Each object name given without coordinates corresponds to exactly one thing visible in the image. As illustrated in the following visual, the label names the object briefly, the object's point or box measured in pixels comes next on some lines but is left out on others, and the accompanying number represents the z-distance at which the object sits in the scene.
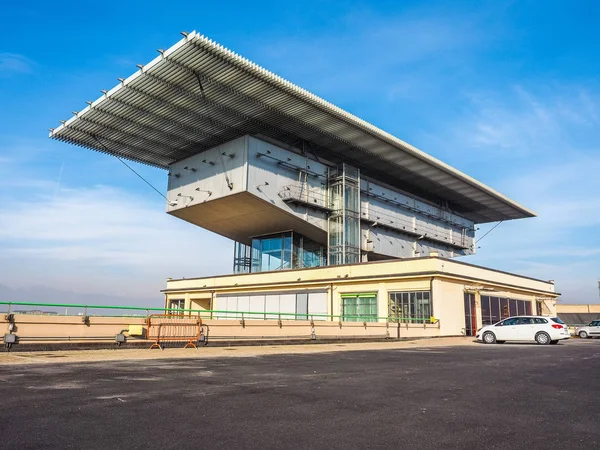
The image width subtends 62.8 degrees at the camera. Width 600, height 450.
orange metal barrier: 19.50
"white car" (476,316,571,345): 25.84
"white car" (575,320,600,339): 39.53
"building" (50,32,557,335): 34.09
